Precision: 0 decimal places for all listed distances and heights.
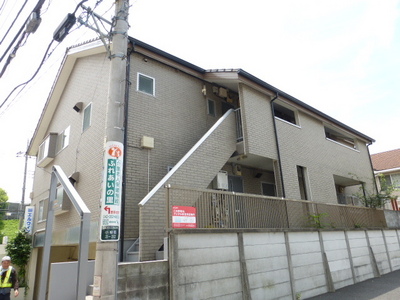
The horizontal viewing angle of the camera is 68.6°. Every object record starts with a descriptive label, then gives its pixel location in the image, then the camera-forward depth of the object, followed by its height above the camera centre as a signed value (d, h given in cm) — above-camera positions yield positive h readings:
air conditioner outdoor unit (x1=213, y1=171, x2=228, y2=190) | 983 +206
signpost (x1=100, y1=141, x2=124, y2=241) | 416 +82
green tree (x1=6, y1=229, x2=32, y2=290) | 1230 +17
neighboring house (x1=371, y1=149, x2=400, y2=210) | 2395 +563
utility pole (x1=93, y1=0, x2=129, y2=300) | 401 +118
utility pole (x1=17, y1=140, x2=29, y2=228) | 2897 +747
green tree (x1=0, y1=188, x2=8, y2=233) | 2706 +483
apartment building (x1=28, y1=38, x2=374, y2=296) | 834 +369
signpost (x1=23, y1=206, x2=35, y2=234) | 1357 +167
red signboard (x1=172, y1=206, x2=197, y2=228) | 583 +60
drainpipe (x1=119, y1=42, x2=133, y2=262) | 737 +262
